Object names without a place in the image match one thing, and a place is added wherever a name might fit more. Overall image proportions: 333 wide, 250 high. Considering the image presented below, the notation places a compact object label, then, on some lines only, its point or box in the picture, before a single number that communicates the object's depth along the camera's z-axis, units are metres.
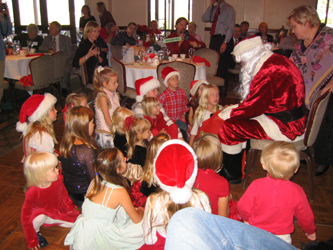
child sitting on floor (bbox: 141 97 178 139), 2.78
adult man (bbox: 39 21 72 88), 5.45
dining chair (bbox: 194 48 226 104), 4.72
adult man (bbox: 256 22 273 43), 7.56
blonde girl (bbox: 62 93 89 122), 2.73
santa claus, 2.13
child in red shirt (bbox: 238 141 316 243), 1.50
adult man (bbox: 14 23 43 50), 5.65
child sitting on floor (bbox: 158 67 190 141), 3.26
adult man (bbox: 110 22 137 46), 6.03
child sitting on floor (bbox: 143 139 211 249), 1.32
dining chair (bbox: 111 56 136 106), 3.78
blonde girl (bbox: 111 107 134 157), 2.47
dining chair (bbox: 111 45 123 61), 5.13
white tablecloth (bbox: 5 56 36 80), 4.44
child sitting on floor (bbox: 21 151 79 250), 1.77
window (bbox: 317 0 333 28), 9.34
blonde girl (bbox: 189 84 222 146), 2.81
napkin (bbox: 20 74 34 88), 4.34
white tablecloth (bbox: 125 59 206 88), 3.95
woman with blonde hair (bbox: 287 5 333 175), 2.45
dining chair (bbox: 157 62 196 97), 3.62
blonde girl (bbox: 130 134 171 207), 1.91
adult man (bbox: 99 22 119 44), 7.32
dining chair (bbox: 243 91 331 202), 2.07
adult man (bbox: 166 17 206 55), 5.10
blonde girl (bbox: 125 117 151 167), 2.23
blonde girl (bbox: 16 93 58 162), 2.24
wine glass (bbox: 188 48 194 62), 4.70
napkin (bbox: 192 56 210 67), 4.23
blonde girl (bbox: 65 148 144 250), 1.62
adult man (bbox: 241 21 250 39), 7.92
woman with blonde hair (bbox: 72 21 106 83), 4.14
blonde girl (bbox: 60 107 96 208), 2.00
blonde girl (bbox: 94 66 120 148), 2.96
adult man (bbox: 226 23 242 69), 5.81
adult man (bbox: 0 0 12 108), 5.20
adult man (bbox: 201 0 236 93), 5.61
